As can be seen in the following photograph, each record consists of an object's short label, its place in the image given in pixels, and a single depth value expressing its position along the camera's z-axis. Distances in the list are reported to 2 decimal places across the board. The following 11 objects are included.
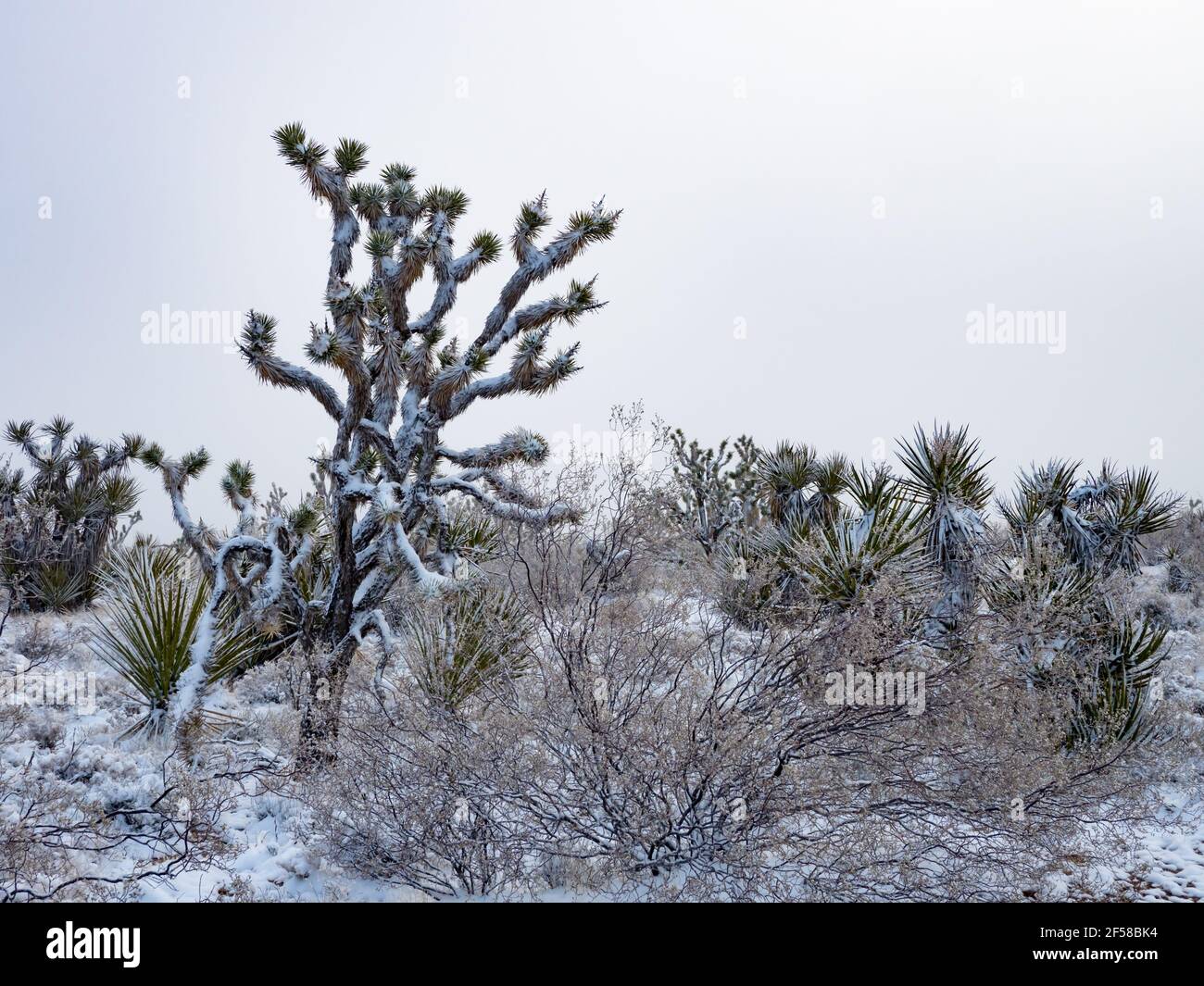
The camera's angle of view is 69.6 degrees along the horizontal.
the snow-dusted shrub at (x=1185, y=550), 17.11
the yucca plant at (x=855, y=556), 7.49
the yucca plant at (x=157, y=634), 8.32
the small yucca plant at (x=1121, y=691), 7.38
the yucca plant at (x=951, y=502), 8.57
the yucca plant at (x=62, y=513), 13.49
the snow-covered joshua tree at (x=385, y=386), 8.54
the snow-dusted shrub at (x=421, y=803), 5.50
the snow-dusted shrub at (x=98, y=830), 4.92
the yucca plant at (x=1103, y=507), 11.41
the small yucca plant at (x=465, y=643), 6.39
